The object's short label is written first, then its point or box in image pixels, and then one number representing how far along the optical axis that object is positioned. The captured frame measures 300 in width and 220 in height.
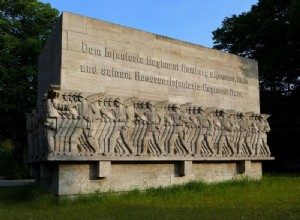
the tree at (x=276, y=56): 25.11
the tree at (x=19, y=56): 25.19
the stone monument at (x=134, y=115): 11.66
